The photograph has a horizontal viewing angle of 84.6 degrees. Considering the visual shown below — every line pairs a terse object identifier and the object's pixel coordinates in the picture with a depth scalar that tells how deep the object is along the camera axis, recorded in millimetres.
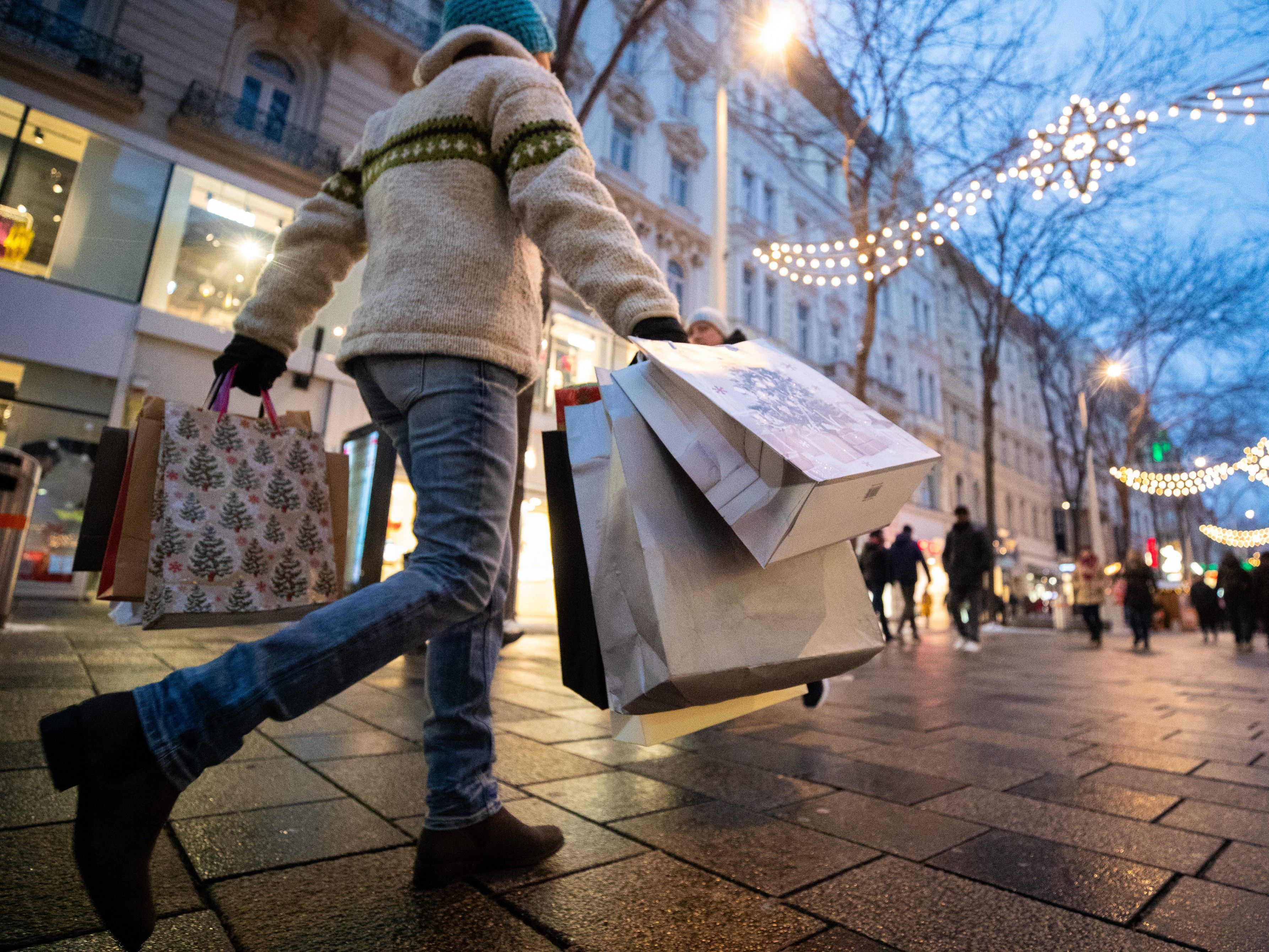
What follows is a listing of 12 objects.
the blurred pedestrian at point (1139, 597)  11125
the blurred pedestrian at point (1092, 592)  11594
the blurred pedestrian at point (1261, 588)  10844
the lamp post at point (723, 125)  11156
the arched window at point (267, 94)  11734
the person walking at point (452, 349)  1156
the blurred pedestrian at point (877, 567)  10117
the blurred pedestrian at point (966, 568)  9758
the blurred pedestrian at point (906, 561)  10320
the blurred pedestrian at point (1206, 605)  14898
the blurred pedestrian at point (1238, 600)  11414
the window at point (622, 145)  17422
